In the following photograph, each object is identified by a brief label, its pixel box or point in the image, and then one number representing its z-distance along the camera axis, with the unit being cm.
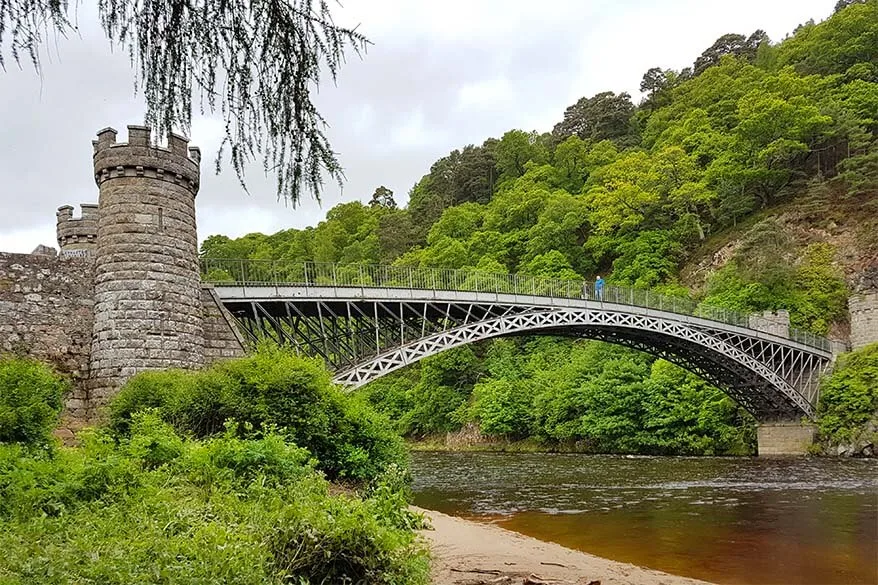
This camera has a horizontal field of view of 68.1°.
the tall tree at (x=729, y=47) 7205
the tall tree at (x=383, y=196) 9375
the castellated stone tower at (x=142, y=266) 1415
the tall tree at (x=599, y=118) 7131
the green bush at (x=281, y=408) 1109
